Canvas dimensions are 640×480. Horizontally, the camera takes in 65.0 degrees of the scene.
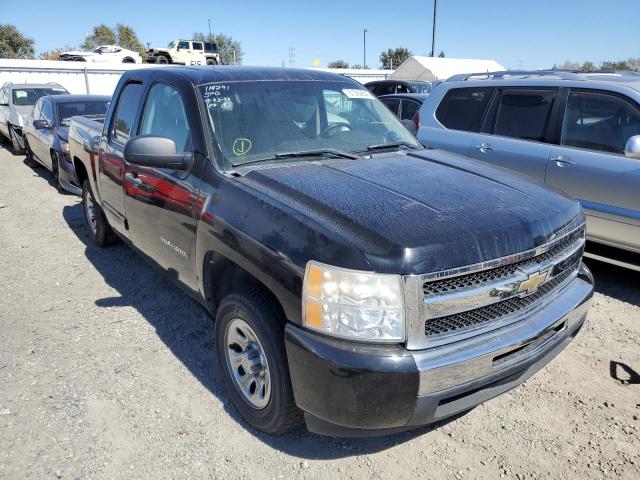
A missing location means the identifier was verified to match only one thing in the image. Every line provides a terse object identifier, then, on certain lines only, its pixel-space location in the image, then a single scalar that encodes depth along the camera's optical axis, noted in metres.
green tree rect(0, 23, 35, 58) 53.66
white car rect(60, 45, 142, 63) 32.75
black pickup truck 2.04
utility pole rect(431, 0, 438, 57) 29.62
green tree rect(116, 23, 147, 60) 68.38
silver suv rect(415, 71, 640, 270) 4.43
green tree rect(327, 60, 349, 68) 66.69
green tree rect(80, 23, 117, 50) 65.77
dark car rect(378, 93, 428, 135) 9.74
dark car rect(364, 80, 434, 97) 14.78
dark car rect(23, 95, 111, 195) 8.10
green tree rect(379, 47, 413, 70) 64.80
